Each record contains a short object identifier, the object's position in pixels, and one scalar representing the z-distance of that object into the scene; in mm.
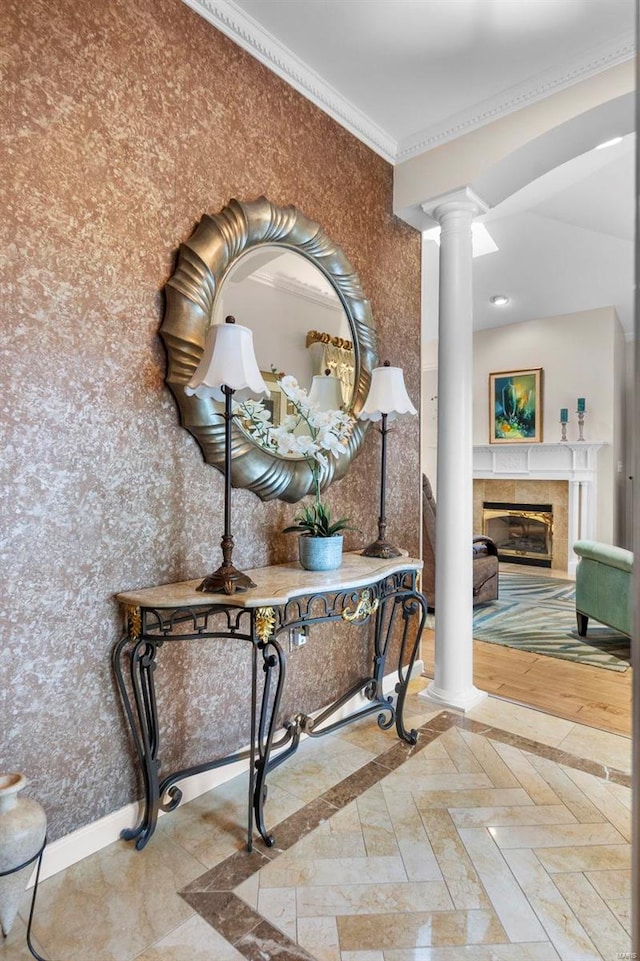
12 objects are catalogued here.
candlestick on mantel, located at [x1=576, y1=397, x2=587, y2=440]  6578
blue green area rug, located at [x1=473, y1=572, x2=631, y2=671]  3789
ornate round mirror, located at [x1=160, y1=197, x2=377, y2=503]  1989
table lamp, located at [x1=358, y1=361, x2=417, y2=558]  2496
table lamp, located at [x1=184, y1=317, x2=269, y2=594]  1768
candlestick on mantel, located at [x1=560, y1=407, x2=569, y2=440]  6707
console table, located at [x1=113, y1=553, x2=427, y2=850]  1725
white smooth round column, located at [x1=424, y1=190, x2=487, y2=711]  2910
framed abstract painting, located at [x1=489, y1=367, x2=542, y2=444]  7031
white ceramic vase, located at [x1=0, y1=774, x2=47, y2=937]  1322
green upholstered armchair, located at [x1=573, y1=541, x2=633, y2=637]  3727
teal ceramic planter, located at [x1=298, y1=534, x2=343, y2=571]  2164
